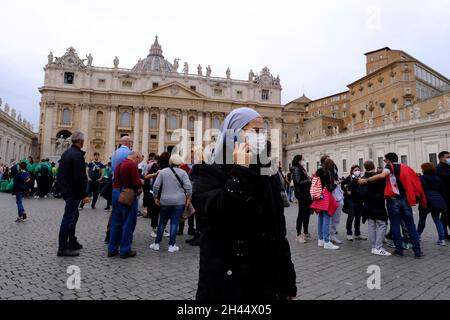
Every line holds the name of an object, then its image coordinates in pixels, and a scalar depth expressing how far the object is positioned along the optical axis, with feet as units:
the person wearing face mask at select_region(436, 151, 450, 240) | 24.07
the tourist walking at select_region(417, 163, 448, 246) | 22.31
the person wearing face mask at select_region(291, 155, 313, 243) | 23.31
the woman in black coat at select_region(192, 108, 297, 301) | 5.48
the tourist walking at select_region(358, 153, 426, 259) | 19.03
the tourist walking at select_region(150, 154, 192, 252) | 18.81
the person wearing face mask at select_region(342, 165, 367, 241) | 24.55
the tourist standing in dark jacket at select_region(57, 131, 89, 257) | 16.98
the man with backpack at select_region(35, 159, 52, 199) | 51.08
